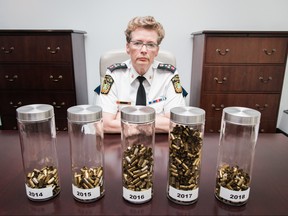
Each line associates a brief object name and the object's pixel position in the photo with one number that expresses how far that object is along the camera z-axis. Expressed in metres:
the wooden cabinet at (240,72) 2.54
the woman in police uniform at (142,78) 1.55
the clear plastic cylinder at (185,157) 0.67
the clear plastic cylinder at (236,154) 0.66
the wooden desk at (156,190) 0.66
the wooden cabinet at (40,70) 2.53
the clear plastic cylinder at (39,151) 0.67
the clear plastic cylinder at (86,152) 0.66
